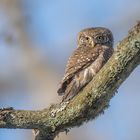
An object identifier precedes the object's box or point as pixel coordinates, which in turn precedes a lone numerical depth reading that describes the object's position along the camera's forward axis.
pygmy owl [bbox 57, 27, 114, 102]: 9.16
